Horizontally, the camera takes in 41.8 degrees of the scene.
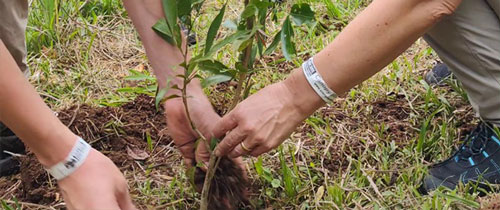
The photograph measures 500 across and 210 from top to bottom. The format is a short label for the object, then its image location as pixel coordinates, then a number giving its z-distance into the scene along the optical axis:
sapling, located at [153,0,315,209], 1.42
